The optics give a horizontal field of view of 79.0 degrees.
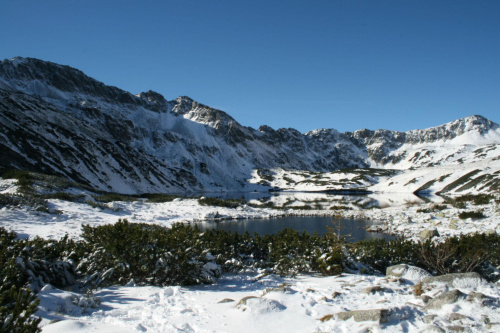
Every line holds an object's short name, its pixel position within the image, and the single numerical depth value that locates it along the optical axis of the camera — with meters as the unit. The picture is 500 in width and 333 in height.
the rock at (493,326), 4.65
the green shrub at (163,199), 43.30
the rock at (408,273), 7.61
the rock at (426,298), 5.75
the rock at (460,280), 6.66
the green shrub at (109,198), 32.79
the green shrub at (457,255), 8.42
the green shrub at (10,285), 3.41
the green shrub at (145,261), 7.75
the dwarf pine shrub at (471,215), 20.73
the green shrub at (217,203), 40.38
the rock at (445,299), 5.52
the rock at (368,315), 5.01
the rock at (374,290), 6.66
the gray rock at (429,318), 4.97
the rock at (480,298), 5.51
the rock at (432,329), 4.59
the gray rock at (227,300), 6.56
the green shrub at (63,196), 26.52
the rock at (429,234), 17.48
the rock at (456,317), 4.94
